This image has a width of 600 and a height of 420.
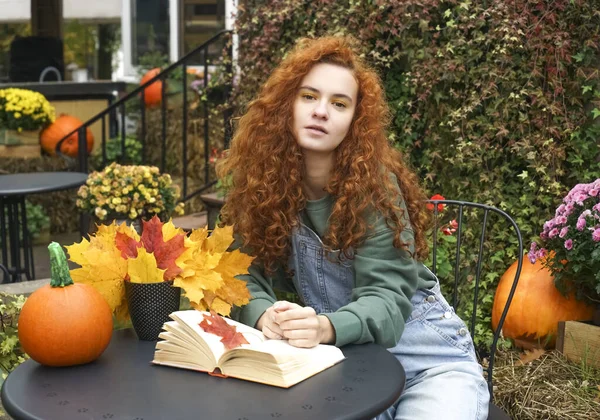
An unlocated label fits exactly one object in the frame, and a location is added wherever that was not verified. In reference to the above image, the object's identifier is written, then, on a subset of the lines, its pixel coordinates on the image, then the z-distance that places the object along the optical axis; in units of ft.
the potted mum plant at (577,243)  11.09
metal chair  13.57
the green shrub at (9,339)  8.07
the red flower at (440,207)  13.87
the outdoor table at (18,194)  15.80
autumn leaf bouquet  6.12
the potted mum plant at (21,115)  24.40
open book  5.41
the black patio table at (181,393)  4.97
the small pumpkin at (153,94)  26.24
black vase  6.15
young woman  6.71
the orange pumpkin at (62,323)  5.67
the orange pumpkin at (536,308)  12.31
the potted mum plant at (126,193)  15.79
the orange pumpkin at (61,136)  24.85
